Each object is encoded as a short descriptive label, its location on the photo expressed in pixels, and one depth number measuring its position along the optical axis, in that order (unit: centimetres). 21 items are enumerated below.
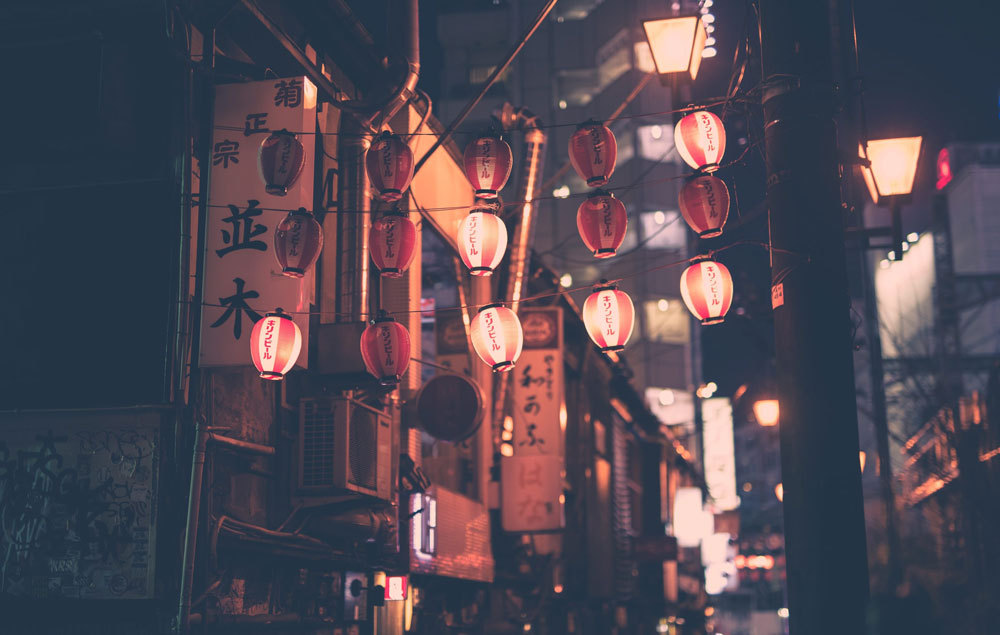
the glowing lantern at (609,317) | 1507
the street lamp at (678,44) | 1371
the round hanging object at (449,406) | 1800
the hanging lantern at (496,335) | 1561
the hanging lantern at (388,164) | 1379
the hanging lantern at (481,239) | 1440
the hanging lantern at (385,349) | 1411
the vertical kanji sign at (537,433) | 2291
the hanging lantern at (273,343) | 1216
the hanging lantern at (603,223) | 1391
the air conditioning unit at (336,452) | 1372
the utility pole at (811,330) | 915
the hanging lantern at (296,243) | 1221
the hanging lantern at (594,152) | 1384
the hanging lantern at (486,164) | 1427
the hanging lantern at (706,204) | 1311
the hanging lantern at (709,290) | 1373
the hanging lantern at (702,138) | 1332
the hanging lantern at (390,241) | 1384
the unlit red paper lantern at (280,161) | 1238
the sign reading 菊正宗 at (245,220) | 1238
